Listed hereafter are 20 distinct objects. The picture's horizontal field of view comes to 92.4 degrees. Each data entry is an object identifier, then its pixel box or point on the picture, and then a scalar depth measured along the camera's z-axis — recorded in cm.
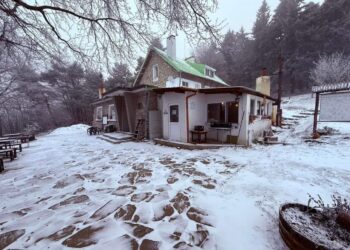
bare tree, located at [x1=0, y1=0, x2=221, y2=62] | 352
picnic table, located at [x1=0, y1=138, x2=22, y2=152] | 759
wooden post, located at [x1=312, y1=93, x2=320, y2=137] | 824
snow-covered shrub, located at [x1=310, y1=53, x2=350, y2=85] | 1686
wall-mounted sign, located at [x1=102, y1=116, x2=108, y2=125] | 1484
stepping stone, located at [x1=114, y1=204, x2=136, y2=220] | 276
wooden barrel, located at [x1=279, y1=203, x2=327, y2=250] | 175
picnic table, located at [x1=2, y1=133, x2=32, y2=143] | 1016
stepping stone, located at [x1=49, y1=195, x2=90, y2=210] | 316
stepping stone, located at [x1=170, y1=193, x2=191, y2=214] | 298
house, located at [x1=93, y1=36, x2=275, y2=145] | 796
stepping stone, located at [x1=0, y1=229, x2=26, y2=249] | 224
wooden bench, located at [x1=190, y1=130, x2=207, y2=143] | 817
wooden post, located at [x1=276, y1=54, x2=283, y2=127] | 1302
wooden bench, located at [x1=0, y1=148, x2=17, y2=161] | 631
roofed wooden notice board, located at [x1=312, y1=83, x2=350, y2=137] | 754
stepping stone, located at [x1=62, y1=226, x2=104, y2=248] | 219
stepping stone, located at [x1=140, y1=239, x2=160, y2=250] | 212
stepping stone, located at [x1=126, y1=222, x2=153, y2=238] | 237
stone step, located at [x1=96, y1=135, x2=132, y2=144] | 970
